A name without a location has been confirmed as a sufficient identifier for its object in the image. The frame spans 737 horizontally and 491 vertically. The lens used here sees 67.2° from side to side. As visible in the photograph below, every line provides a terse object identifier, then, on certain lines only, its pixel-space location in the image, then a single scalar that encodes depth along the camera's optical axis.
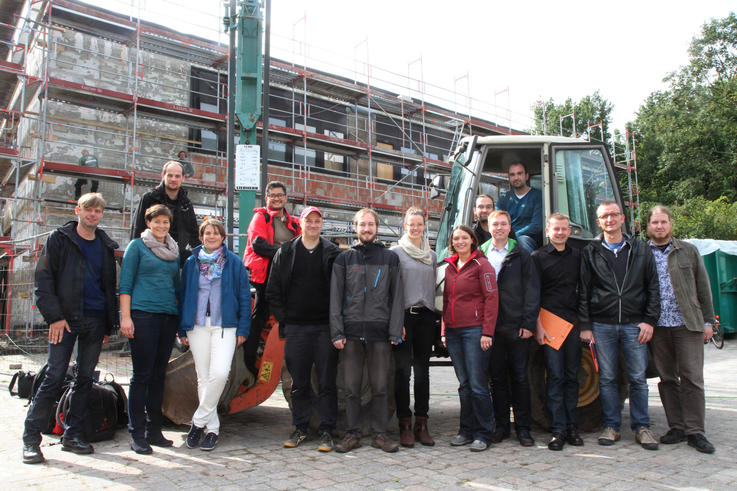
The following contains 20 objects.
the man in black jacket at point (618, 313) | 4.77
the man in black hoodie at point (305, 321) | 4.62
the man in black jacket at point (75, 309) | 4.17
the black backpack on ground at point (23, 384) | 6.67
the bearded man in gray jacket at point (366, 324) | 4.52
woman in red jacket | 4.63
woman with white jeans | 4.53
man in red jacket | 5.05
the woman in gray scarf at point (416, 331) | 4.74
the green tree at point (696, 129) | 33.31
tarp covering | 15.47
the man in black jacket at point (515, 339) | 4.73
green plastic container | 15.22
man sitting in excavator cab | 5.71
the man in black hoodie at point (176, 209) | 4.94
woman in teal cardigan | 4.41
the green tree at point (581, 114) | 35.03
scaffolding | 14.18
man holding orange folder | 4.79
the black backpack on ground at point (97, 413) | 4.61
